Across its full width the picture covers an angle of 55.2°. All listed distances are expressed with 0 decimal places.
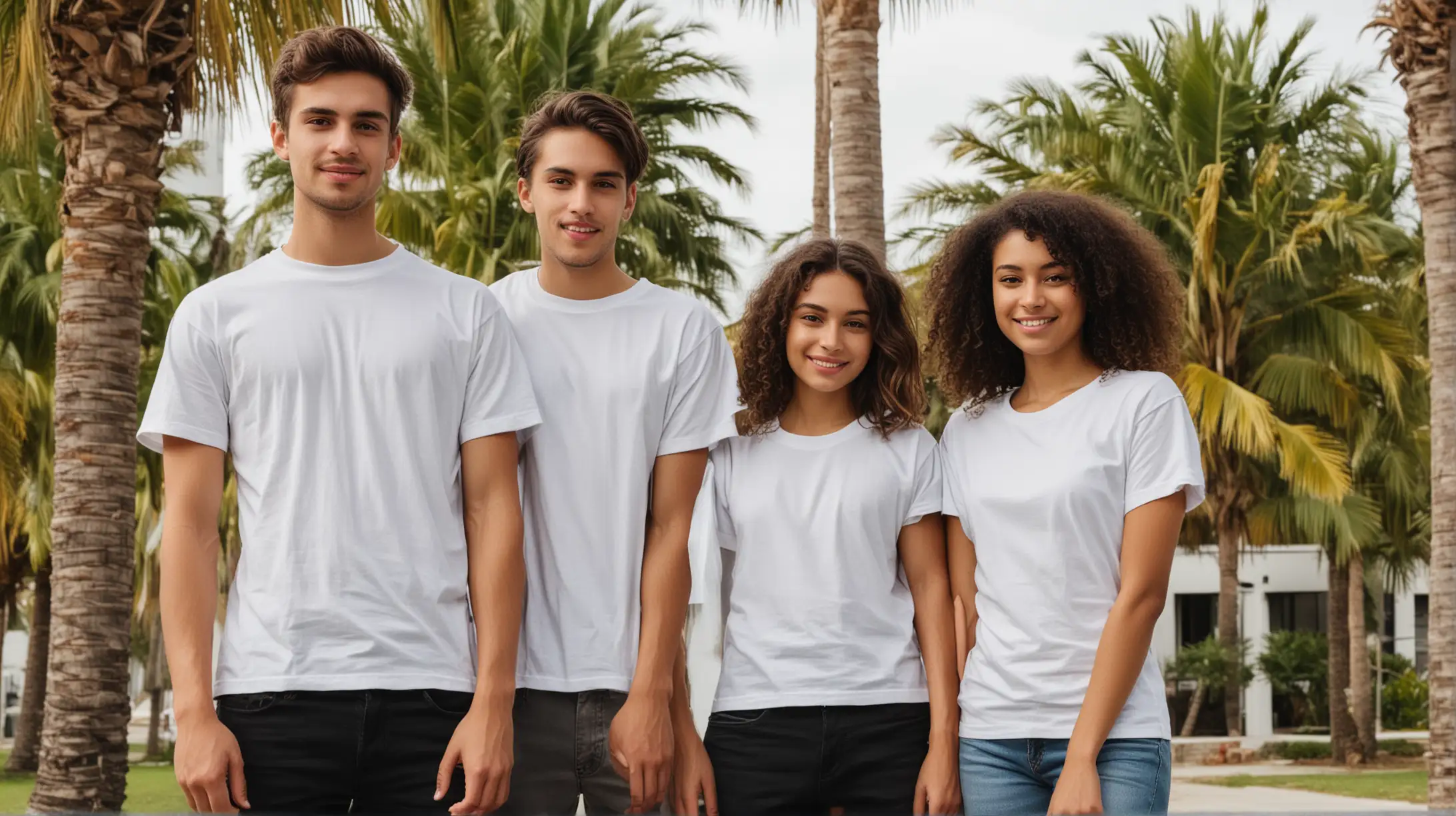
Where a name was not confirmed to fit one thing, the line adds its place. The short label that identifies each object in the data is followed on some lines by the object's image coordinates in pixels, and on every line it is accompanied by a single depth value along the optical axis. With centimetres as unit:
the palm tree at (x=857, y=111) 912
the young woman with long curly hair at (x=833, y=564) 306
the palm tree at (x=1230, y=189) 1897
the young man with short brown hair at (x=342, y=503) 262
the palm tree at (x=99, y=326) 801
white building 3622
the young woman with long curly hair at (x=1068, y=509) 287
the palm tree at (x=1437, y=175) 1034
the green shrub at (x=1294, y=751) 2619
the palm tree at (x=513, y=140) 2041
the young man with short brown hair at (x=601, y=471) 295
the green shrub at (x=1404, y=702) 3331
